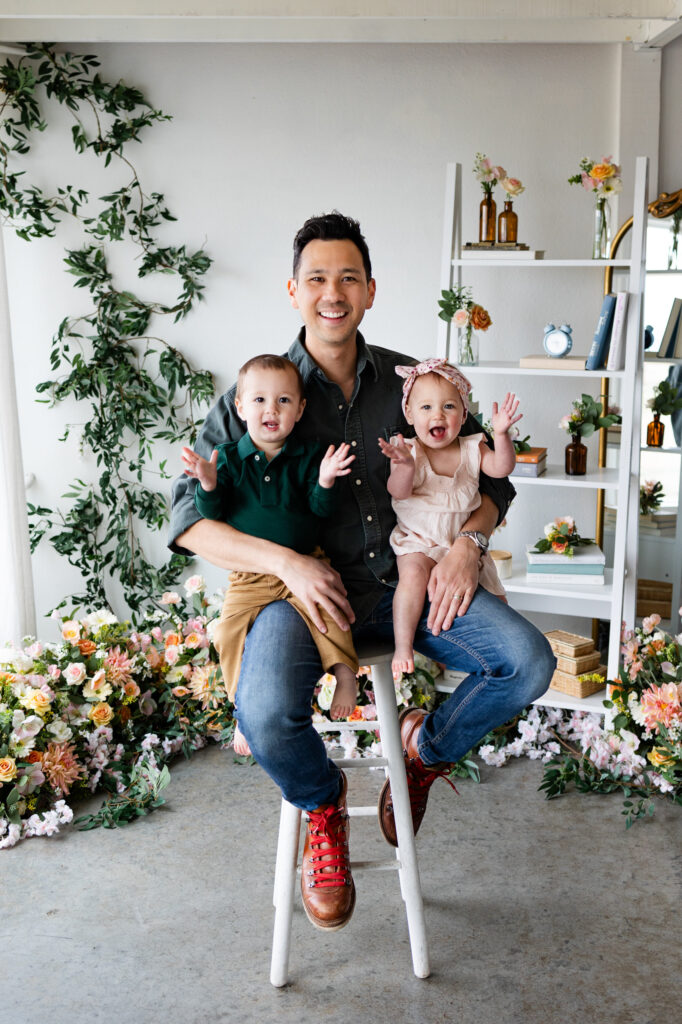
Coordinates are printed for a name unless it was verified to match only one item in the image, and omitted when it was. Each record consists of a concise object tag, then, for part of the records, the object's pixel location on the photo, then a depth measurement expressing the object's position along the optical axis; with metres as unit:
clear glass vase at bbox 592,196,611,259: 3.21
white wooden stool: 2.01
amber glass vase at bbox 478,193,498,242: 3.22
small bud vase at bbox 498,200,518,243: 3.21
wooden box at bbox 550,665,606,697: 3.18
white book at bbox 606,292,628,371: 3.03
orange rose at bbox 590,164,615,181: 3.13
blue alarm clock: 3.15
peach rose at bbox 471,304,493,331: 3.14
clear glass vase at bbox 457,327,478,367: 3.23
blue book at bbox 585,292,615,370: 3.06
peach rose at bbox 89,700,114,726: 3.06
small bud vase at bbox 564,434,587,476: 3.19
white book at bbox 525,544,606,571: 3.21
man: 1.90
